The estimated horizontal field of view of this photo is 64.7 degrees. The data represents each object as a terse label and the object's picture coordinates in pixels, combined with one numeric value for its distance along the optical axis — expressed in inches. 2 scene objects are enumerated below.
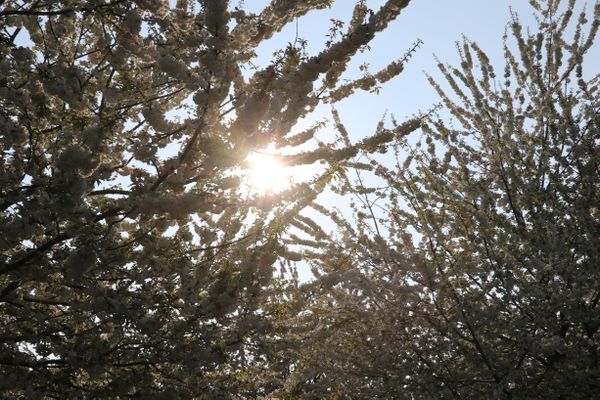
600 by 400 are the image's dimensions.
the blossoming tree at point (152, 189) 157.0
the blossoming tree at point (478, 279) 220.4
